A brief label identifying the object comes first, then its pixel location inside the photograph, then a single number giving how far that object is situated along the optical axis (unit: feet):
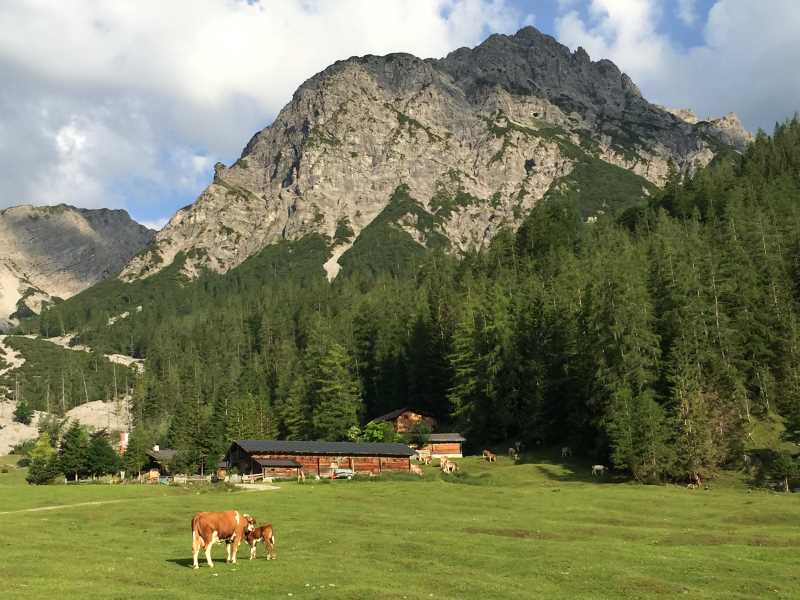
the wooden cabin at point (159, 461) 389.83
